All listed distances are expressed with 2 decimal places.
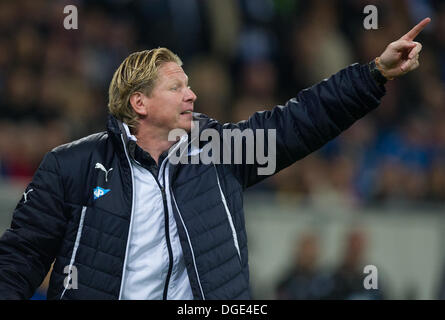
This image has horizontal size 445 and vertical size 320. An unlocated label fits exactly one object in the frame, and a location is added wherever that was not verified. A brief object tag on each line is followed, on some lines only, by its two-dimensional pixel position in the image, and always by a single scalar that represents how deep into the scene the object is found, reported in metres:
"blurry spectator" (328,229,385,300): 11.14
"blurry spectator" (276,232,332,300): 11.44
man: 5.99
